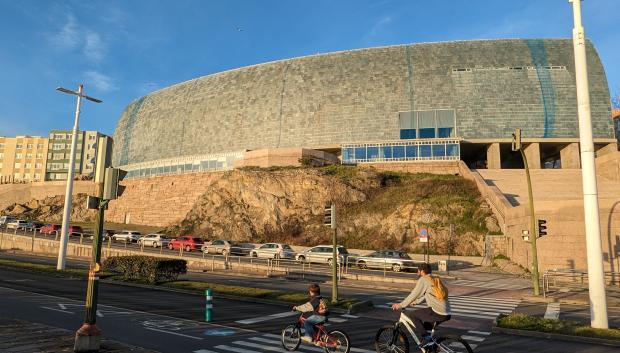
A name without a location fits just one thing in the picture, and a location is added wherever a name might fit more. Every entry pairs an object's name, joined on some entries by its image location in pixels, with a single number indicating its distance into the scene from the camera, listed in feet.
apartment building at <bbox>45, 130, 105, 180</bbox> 398.21
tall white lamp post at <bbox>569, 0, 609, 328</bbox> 38.19
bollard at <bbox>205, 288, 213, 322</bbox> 40.45
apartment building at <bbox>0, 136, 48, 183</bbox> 411.75
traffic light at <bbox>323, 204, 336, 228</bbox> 52.13
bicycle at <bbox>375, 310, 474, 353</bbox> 24.44
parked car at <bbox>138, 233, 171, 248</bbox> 140.97
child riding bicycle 29.25
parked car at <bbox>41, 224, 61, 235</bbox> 163.63
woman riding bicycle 25.67
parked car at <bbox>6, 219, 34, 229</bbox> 181.86
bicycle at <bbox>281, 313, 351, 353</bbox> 27.96
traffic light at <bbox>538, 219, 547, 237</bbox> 66.90
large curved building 208.03
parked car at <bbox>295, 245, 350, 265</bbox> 108.37
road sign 96.72
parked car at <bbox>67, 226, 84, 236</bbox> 156.15
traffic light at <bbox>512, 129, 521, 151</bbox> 59.76
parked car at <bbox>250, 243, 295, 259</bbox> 116.37
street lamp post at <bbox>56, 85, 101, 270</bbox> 77.42
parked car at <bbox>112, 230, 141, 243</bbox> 152.87
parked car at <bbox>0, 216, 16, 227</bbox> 193.77
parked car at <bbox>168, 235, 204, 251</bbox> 133.18
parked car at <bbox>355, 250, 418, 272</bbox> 99.76
